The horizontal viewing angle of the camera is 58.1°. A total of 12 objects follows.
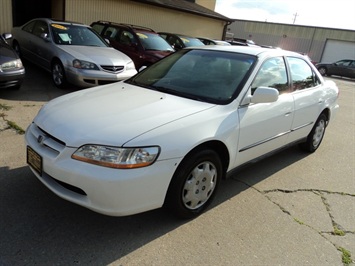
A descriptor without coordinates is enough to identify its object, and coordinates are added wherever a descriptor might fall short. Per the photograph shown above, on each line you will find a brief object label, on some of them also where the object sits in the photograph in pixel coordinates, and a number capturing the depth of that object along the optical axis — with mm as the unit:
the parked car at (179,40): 11505
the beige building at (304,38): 33594
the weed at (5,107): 5451
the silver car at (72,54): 6699
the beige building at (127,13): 11617
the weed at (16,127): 4525
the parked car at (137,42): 8750
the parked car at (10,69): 5676
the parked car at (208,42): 13531
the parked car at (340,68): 23484
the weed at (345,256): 2709
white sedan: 2385
